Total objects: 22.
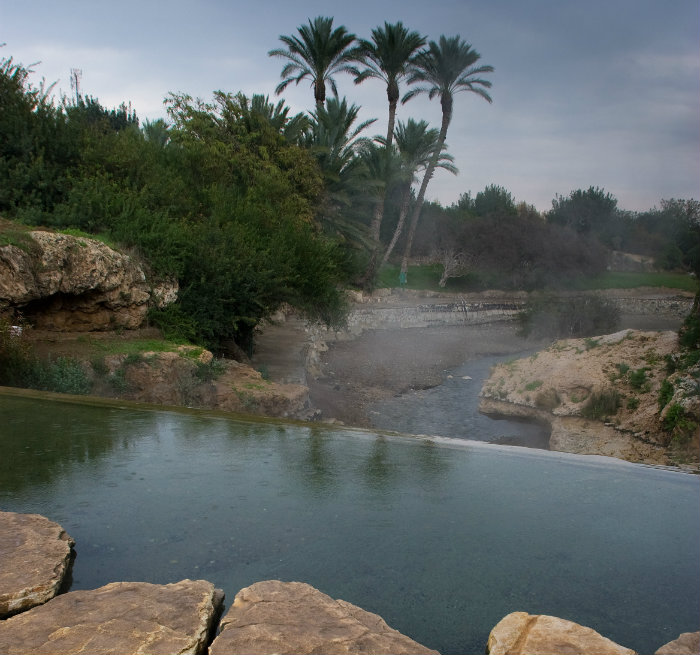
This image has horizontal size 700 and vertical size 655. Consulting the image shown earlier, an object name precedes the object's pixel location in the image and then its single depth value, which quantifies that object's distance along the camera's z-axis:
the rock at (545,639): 2.11
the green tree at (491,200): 59.25
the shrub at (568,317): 28.02
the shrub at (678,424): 10.86
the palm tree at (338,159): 28.94
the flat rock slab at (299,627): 2.05
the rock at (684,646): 2.19
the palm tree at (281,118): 26.98
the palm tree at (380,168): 32.41
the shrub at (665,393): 12.20
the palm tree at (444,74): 34.69
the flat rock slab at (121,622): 2.02
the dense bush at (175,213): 12.97
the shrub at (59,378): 8.41
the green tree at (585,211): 56.41
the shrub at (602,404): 13.44
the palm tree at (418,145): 35.19
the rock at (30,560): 2.40
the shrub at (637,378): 13.68
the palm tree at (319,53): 30.27
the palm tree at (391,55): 32.41
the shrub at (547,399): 15.02
